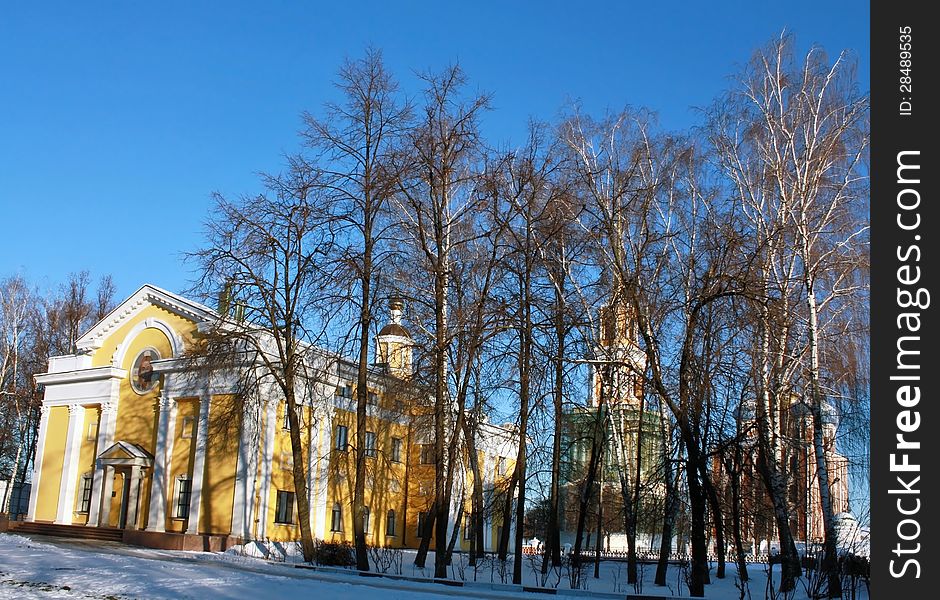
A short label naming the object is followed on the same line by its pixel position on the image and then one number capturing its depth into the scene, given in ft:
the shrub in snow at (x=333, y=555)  78.59
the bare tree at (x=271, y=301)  73.56
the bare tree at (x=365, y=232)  70.44
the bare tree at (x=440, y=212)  67.10
